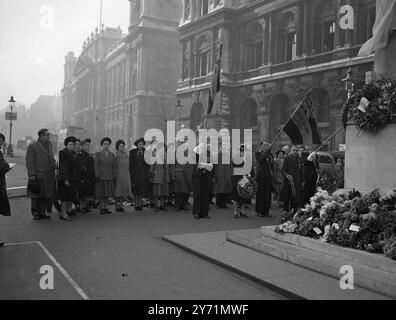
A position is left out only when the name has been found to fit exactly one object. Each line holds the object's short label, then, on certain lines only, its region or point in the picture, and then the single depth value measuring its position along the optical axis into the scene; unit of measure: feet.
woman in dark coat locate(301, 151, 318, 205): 37.78
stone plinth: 22.33
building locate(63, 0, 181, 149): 196.03
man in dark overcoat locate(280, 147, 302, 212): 38.86
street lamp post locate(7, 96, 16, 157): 141.43
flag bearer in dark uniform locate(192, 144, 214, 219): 37.55
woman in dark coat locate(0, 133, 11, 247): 25.58
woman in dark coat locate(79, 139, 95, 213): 39.01
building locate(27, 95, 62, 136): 506.48
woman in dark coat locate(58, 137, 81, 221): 35.50
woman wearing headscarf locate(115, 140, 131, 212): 41.47
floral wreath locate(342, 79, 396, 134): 22.75
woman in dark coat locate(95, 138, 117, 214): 39.99
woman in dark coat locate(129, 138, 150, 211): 42.24
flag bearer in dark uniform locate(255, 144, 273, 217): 39.81
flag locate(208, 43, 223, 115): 45.04
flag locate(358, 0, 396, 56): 24.99
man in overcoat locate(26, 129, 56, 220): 33.78
